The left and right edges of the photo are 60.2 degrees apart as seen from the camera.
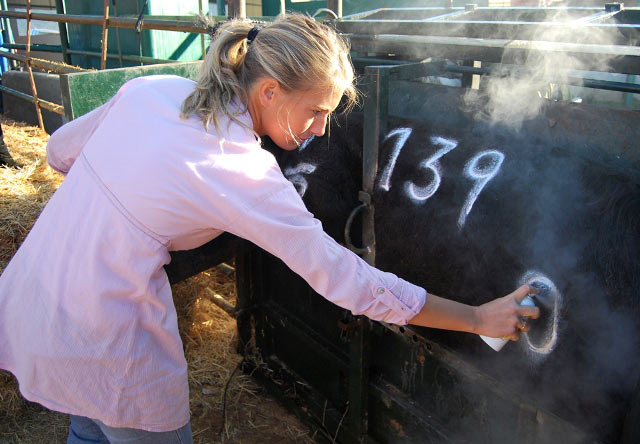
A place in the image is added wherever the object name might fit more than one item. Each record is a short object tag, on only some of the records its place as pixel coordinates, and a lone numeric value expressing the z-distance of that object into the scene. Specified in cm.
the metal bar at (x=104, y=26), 470
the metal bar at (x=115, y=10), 681
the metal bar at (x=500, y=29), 185
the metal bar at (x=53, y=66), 403
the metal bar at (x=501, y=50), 158
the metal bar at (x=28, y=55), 597
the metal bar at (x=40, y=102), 498
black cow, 138
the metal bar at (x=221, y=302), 344
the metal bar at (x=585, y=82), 185
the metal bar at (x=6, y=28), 884
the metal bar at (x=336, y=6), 280
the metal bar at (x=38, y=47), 766
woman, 131
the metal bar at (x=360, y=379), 220
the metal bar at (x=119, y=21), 333
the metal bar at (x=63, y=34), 723
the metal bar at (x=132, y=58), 484
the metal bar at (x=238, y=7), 286
